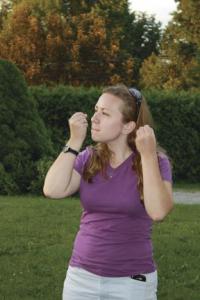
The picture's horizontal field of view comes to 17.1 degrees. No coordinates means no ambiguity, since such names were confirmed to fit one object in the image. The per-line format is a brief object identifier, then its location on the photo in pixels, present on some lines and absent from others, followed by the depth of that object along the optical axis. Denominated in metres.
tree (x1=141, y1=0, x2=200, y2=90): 31.56
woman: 2.94
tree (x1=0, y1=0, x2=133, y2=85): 32.00
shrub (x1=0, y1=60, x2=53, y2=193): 12.93
